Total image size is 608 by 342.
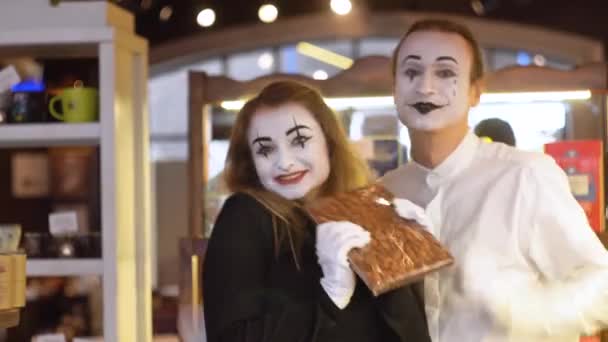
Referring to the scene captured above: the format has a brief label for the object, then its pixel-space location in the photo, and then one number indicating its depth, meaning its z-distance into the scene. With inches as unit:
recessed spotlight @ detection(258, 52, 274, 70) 317.4
